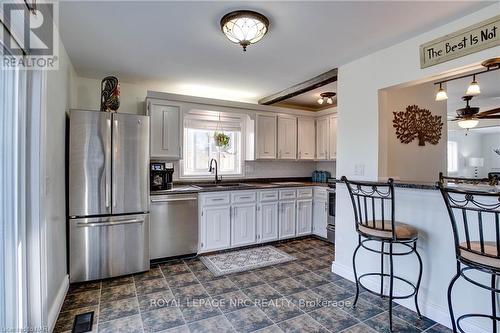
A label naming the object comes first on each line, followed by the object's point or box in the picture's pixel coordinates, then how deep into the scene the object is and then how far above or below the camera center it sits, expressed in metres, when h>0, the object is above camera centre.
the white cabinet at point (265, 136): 4.56 +0.52
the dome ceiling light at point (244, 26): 2.03 +1.14
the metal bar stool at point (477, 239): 1.50 -0.51
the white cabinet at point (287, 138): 4.77 +0.53
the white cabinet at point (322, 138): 4.91 +0.53
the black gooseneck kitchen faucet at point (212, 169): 4.27 -0.05
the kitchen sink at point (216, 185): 4.08 -0.30
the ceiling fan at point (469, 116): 3.63 +0.72
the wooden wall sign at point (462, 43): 1.86 +0.95
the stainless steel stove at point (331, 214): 4.18 -0.78
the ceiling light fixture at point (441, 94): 2.91 +0.80
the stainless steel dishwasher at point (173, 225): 3.32 -0.77
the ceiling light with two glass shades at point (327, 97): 4.29 +1.17
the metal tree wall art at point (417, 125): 3.08 +0.50
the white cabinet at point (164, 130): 3.71 +0.52
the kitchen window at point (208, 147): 4.32 +0.34
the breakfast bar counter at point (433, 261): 1.94 -0.80
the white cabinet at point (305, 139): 4.96 +0.53
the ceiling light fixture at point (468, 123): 3.86 +0.65
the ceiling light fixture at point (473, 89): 2.85 +0.84
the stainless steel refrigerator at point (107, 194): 2.76 -0.31
